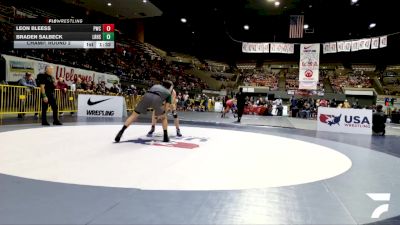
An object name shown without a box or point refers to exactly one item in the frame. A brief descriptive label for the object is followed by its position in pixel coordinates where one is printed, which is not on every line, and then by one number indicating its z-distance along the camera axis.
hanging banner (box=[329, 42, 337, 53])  17.93
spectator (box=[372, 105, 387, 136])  10.21
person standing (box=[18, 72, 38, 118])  10.57
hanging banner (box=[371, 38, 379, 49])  16.44
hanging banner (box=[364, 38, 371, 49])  16.69
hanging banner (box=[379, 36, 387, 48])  16.31
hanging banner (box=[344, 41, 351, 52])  17.43
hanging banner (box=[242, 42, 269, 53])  18.61
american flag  16.55
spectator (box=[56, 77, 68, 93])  12.51
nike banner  12.47
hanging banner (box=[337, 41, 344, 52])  17.55
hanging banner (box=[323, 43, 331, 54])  18.34
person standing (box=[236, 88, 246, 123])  13.67
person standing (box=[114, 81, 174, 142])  5.59
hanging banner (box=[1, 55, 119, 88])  13.55
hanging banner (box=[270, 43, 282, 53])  18.52
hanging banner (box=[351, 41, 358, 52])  17.23
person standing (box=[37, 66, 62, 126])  7.99
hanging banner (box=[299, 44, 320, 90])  15.63
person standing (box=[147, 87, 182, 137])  6.69
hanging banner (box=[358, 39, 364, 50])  16.94
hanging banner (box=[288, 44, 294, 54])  18.60
